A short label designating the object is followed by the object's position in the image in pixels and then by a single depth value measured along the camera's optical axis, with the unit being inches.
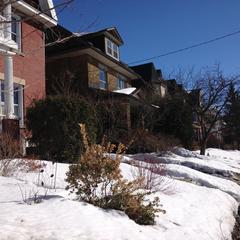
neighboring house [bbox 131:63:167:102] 906.3
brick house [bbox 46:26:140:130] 809.1
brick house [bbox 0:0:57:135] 452.4
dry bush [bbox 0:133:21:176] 238.8
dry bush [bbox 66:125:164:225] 187.8
